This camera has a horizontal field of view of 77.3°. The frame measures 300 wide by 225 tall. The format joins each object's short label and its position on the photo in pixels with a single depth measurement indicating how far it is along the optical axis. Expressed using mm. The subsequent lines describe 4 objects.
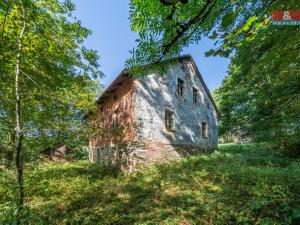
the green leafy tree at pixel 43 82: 4836
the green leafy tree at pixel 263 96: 2064
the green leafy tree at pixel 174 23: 1452
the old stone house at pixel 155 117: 10898
